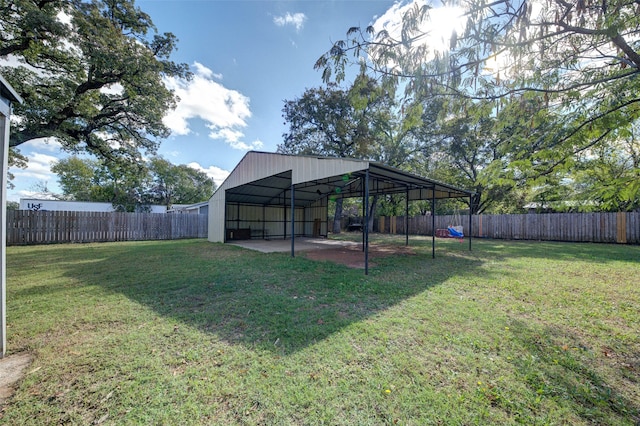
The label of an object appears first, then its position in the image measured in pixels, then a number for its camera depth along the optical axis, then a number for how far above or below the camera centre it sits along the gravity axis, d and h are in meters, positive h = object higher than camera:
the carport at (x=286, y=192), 7.54 +1.20
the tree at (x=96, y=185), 27.95 +3.75
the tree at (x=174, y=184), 32.81 +4.49
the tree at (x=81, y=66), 7.88 +5.48
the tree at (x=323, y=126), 18.02 +7.00
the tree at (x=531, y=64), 2.64 +2.04
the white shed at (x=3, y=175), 2.35 +0.39
